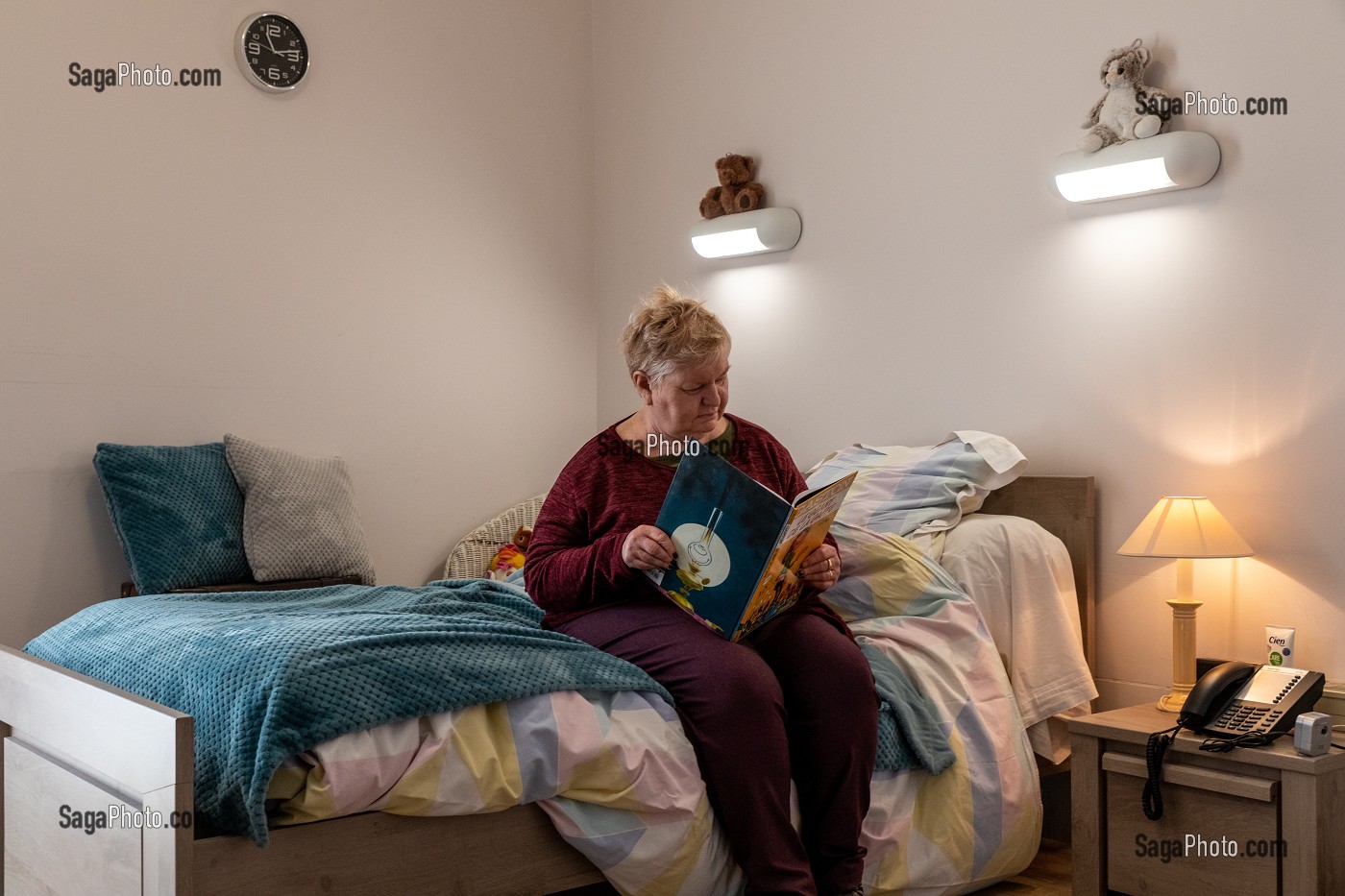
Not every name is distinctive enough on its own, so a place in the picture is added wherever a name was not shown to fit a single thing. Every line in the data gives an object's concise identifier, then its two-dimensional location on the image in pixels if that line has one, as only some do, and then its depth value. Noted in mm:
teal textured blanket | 1481
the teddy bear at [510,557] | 3508
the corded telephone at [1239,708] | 1936
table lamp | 2184
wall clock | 3311
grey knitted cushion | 3047
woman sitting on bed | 1761
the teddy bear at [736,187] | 3395
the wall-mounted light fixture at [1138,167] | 2352
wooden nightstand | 1844
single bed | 1437
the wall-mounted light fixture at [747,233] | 3301
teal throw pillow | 2877
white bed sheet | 2383
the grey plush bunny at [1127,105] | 2449
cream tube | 2203
